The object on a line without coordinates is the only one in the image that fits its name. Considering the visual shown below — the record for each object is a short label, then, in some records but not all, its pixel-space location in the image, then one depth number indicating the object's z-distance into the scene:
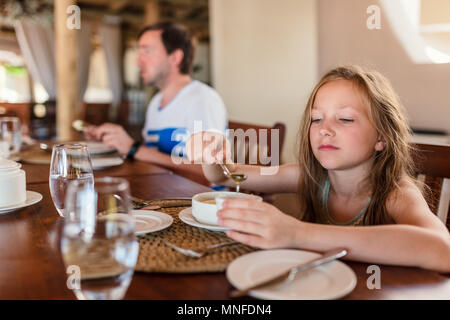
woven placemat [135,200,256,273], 0.69
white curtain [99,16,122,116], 9.36
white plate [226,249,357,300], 0.59
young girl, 0.79
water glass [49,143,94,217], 0.95
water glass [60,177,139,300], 0.50
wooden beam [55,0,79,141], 4.92
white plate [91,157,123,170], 1.68
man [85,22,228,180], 2.10
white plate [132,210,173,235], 0.86
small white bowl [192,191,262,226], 0.88
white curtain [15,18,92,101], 8.41
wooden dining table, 0.62
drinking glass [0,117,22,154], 1.76
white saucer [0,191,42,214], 1.02
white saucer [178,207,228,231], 0.87
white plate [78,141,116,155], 2.02
